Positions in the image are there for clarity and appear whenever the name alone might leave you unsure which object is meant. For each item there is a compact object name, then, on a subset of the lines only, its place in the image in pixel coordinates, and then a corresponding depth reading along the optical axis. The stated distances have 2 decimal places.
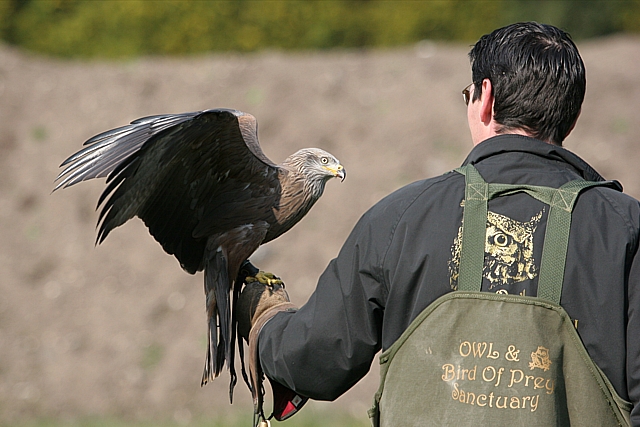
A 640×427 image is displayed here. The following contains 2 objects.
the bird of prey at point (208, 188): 13.34
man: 12.62
